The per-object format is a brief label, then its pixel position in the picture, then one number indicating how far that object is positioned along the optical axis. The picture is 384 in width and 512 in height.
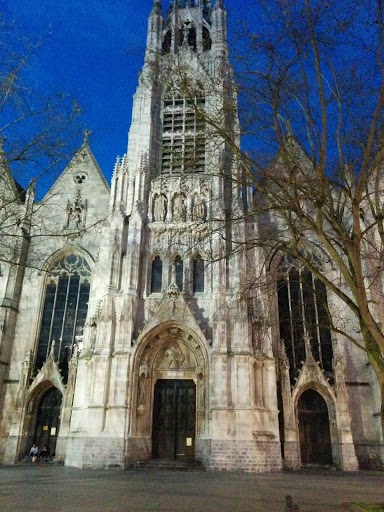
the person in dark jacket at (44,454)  20.27
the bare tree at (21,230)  23.14
